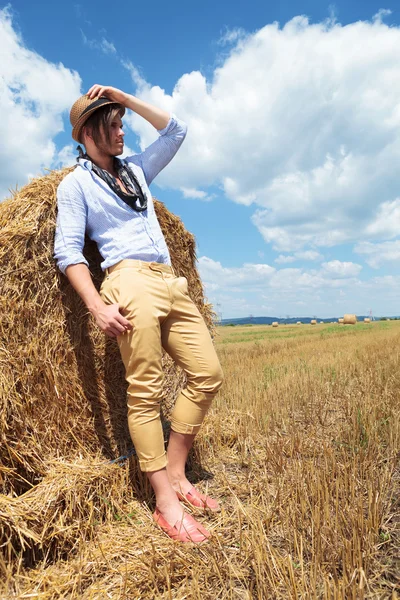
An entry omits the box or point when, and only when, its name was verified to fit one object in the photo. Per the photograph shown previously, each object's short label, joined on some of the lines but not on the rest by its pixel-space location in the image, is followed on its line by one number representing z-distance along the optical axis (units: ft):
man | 7.39
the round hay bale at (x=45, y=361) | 7.84
